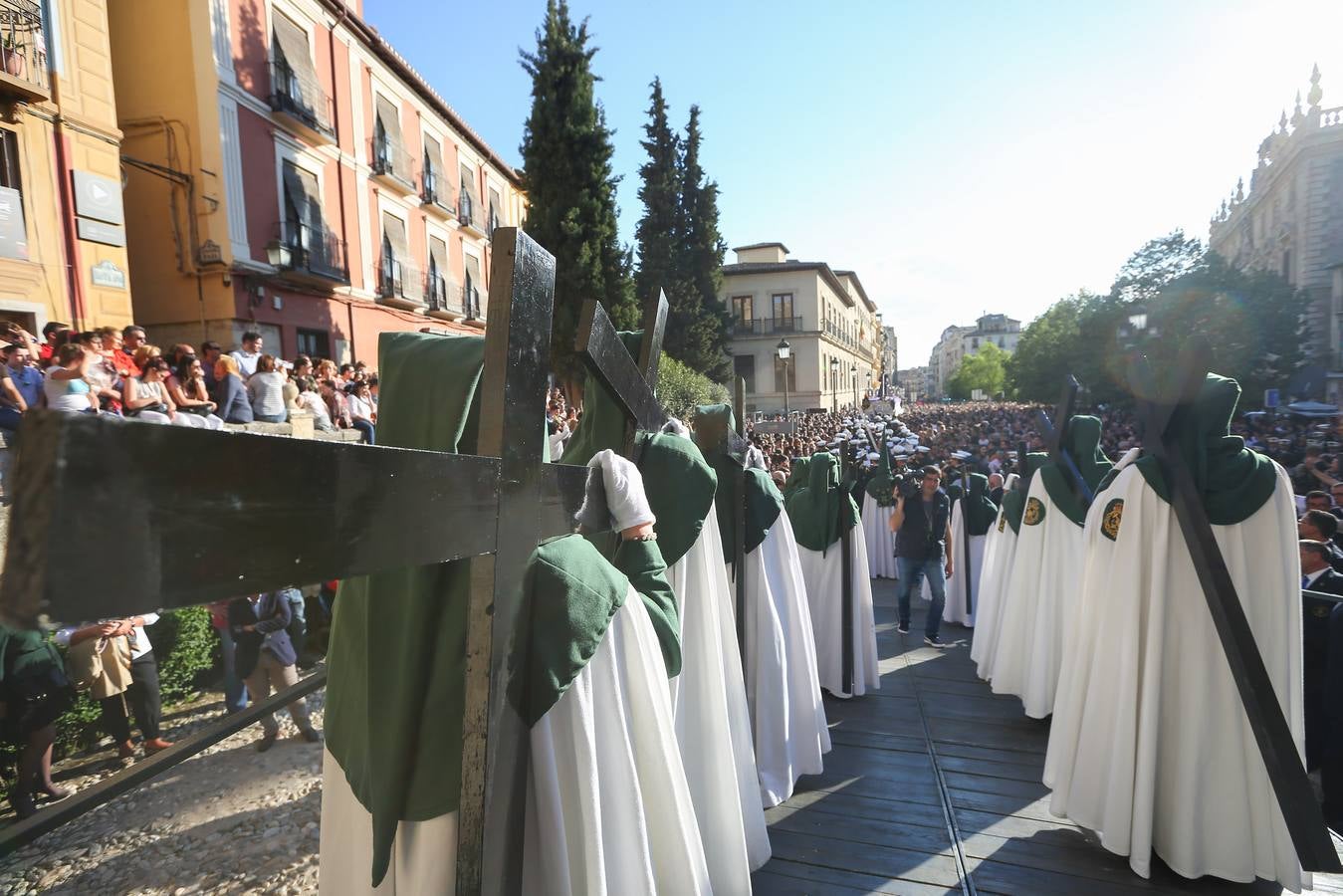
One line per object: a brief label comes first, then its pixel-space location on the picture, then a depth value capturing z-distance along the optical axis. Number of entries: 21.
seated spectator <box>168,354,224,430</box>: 7.85
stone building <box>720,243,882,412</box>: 41.12
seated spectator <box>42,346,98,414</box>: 5.98
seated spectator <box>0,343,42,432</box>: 6.05
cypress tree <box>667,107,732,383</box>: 32.22
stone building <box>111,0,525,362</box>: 13.58
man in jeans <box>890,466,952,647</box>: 6.88
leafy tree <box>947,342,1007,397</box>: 87.31
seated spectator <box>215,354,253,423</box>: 8.64
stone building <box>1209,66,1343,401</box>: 33.75
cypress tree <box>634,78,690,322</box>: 31.06
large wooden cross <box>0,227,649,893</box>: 0.56
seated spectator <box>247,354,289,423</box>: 9.24
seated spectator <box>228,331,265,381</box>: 10.10
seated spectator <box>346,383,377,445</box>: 11.23
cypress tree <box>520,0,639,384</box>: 19.39
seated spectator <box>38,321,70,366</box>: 7.50
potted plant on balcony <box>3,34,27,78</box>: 9.70
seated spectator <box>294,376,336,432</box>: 10.10
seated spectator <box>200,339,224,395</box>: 9.53
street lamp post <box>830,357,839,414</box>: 47.34
